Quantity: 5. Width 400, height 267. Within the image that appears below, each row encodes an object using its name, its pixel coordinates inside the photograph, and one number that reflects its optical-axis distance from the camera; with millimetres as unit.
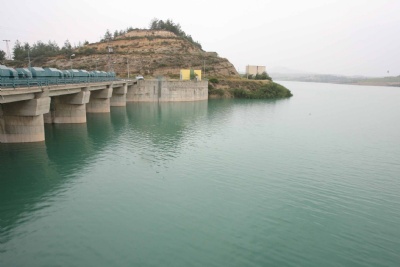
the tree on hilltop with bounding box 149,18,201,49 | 179875
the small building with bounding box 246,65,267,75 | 156000
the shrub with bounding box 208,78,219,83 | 111375
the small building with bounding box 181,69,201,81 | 100550
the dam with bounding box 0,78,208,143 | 34091
